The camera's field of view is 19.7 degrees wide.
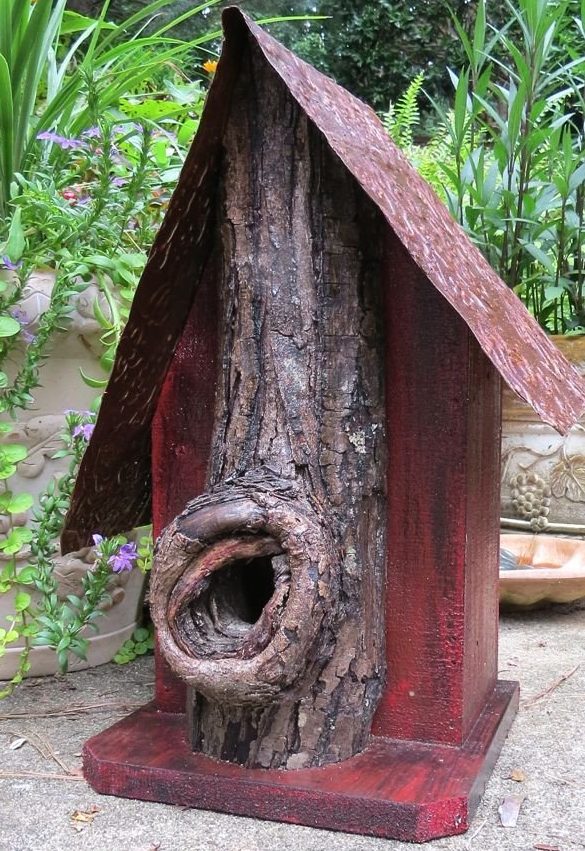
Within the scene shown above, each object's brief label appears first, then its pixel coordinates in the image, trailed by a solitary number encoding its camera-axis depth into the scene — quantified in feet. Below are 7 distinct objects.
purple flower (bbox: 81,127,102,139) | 3.32
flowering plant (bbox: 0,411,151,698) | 3.02
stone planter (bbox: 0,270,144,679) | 3.13
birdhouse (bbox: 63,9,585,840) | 2.52
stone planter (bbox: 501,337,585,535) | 4.68
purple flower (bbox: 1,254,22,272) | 2.99
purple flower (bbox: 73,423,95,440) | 3.06
